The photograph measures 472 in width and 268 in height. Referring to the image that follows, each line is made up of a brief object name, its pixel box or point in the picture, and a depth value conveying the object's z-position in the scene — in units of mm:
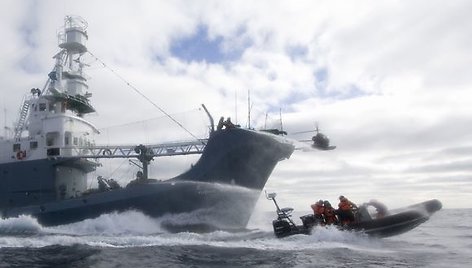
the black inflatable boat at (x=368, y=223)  20266
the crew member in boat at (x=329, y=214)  20844
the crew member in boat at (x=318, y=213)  20984
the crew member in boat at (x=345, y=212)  20688
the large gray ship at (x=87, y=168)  24844
